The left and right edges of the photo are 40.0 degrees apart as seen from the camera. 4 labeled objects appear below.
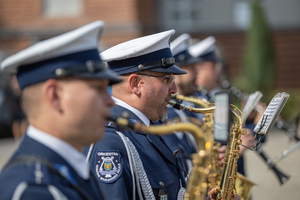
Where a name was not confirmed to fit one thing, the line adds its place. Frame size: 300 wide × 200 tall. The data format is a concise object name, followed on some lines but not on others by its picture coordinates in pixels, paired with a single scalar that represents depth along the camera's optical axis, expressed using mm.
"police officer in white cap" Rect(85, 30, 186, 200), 2344
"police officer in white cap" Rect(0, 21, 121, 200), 1553
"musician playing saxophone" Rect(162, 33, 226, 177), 3872
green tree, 13430
